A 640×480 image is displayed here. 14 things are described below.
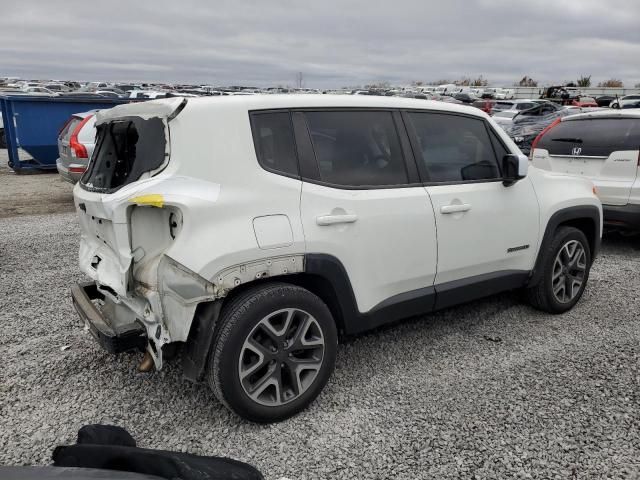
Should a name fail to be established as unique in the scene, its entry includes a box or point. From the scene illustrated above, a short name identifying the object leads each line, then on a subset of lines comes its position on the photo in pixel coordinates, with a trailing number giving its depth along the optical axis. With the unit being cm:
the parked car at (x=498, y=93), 4070
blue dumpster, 1230
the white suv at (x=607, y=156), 600
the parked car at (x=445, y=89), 4866
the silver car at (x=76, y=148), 868
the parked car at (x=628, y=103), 2414
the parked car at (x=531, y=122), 1608
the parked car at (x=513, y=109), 1923
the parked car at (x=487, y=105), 2595
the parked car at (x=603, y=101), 3090
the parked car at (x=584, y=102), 2833
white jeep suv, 267
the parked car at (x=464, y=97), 3495
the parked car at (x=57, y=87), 3967
